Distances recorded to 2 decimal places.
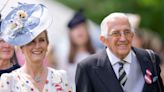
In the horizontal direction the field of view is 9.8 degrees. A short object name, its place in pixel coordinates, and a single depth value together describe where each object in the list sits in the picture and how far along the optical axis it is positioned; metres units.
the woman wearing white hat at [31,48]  10.17
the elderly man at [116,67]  10.77
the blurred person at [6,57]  10.79
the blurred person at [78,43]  16.02
